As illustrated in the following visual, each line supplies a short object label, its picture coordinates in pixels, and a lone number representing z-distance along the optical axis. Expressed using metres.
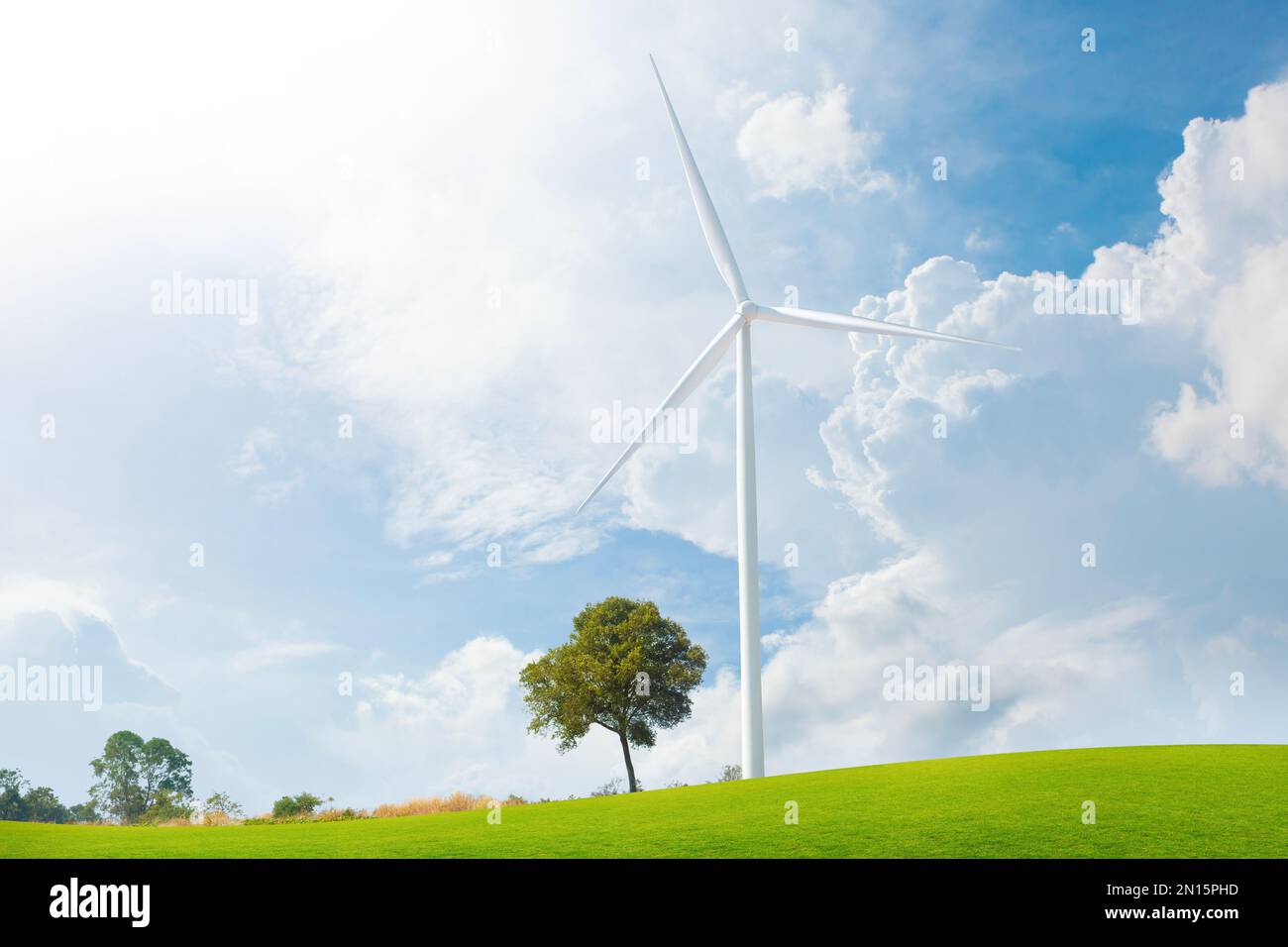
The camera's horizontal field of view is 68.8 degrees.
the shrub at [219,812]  40.59
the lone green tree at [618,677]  55.56
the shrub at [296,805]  46.72
